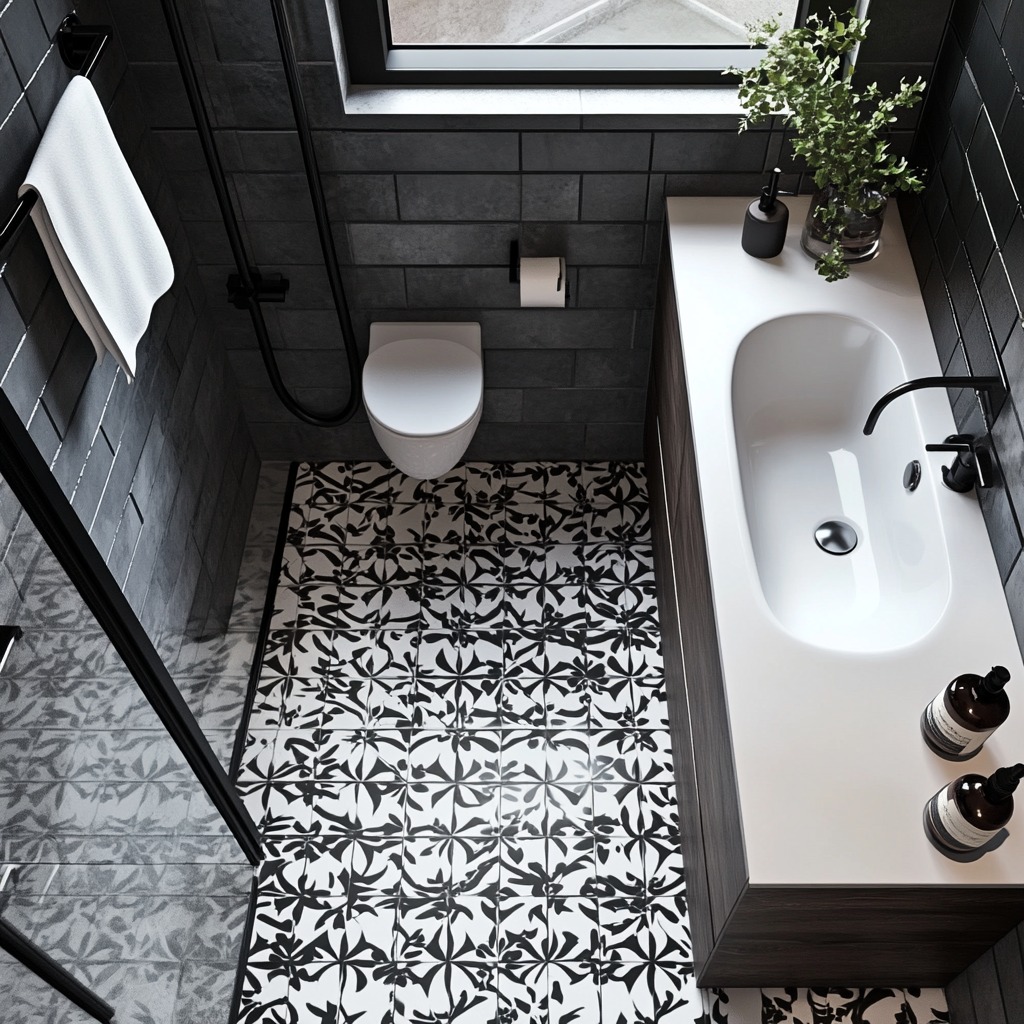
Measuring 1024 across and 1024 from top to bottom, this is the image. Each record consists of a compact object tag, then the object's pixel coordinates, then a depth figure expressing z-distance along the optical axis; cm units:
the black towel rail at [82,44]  182
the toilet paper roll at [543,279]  248
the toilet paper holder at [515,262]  250
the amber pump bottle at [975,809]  141
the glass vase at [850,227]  215
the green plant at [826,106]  199
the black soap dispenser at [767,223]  221
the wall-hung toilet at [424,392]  250
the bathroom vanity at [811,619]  157
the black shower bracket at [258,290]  250
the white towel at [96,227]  163
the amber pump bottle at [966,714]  150
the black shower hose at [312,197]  201
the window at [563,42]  231
